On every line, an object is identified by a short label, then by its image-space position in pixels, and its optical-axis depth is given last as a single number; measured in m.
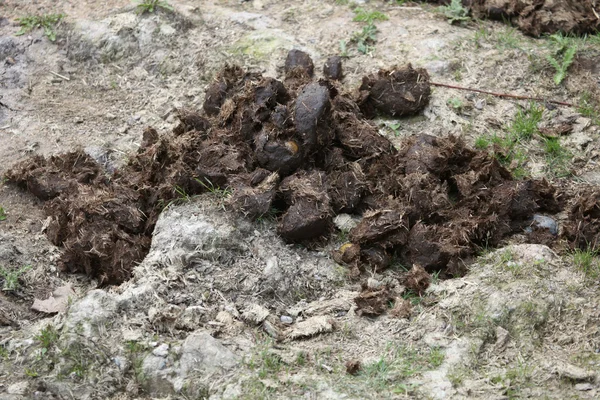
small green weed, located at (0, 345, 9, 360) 8.46
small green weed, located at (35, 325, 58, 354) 8.43
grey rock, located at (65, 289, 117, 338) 8.56
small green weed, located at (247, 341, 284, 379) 8.22
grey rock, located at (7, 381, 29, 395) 8.00
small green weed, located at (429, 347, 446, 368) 8.31
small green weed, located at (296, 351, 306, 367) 8.45
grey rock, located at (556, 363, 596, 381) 7.90
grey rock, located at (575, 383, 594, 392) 7.80
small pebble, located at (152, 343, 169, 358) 8.44
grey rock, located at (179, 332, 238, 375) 8.27
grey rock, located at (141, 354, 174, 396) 8.25
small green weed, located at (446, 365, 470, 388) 8.01
